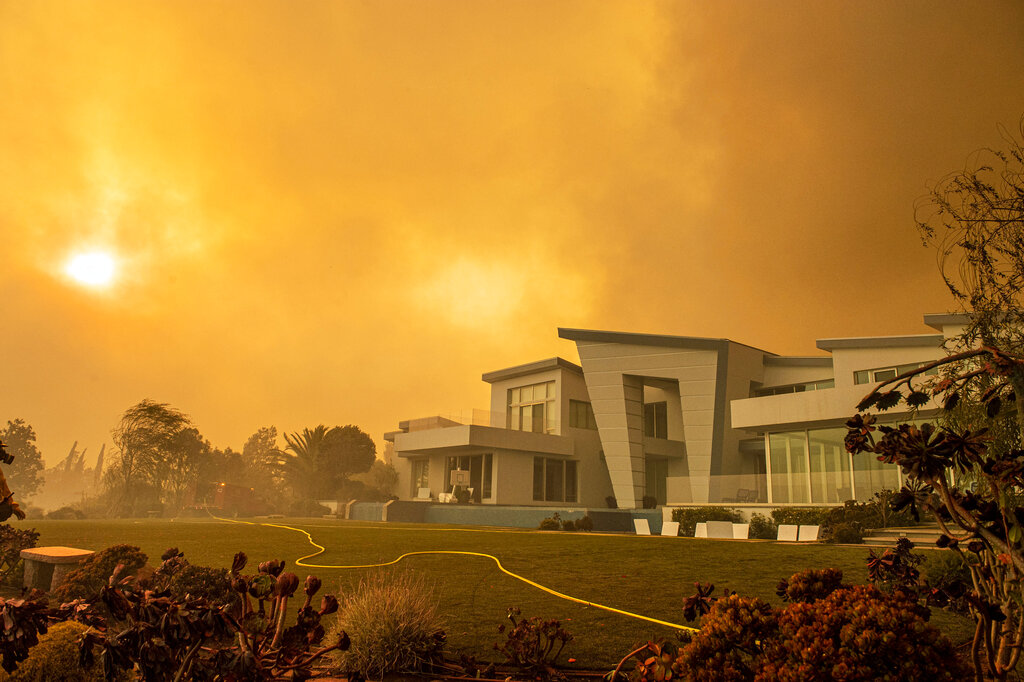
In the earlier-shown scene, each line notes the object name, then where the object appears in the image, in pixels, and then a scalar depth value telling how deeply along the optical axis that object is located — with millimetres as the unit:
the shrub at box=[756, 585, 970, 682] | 2971
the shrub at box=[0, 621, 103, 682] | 3949
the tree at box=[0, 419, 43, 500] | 62094
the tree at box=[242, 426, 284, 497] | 78938
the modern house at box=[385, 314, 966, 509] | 24078
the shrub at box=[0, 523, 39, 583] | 9755
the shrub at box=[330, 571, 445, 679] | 6004
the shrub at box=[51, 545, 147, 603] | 7906
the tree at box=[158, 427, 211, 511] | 47906
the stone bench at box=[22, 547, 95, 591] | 8672
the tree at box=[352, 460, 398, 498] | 55969
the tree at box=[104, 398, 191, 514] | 46594
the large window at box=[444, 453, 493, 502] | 34969
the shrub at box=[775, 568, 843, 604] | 3844
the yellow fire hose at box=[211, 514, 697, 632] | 7727
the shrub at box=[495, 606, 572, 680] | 5488
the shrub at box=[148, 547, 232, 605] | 7605
